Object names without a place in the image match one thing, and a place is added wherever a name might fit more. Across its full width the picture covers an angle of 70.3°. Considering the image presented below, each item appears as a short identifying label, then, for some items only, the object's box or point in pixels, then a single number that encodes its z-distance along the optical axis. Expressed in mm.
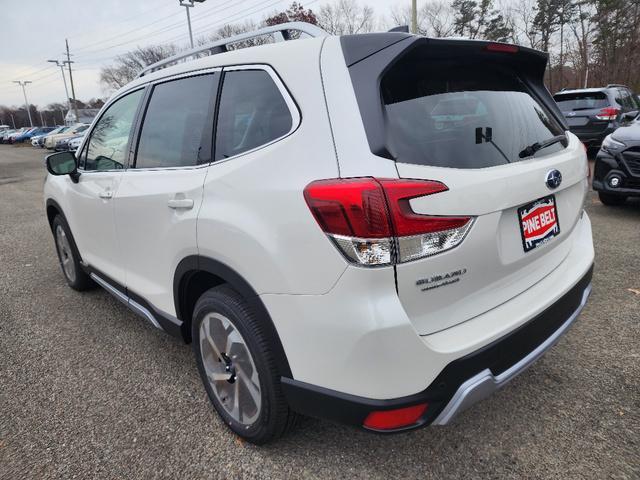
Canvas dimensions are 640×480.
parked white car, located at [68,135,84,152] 22516
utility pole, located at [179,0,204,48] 22859
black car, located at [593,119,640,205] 5699
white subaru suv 1531
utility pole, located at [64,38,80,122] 52703
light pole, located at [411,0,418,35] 18152
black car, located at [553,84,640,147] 10008
